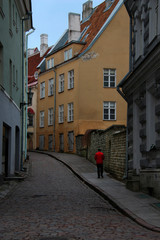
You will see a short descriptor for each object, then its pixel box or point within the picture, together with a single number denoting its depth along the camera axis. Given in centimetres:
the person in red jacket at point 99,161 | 1980
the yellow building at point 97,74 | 3488
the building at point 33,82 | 4550
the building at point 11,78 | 1608
